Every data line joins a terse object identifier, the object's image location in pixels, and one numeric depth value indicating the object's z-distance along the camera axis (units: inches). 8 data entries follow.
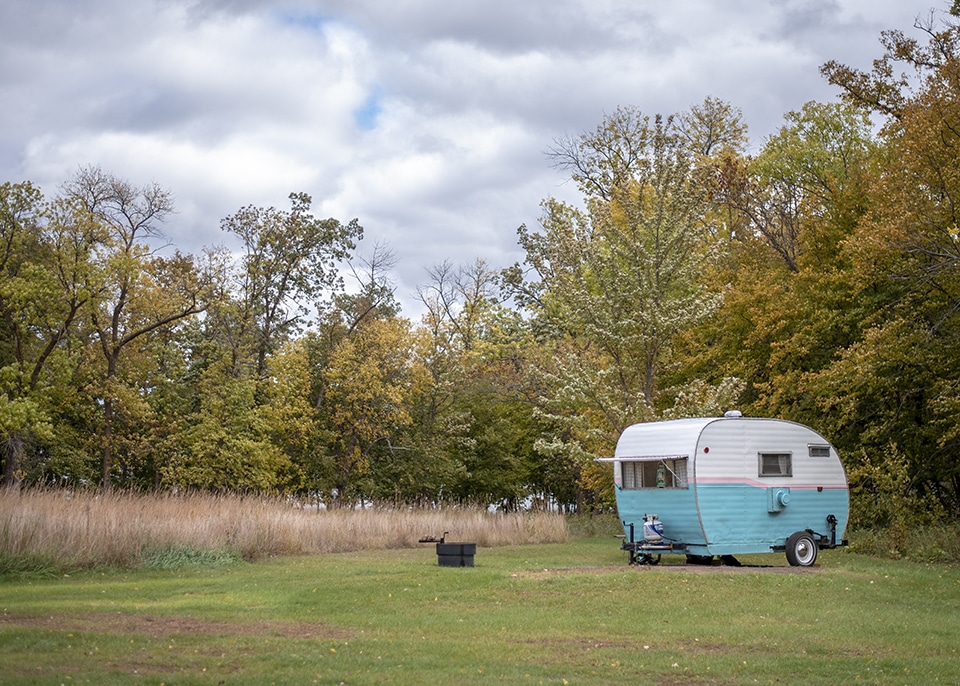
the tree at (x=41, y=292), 1262.3
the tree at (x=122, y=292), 1338.6
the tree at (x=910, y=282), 813.2
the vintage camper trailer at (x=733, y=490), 729.0
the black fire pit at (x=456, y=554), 717.9
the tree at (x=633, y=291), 1047.6
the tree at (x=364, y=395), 1598.2
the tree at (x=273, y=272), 1590.8
